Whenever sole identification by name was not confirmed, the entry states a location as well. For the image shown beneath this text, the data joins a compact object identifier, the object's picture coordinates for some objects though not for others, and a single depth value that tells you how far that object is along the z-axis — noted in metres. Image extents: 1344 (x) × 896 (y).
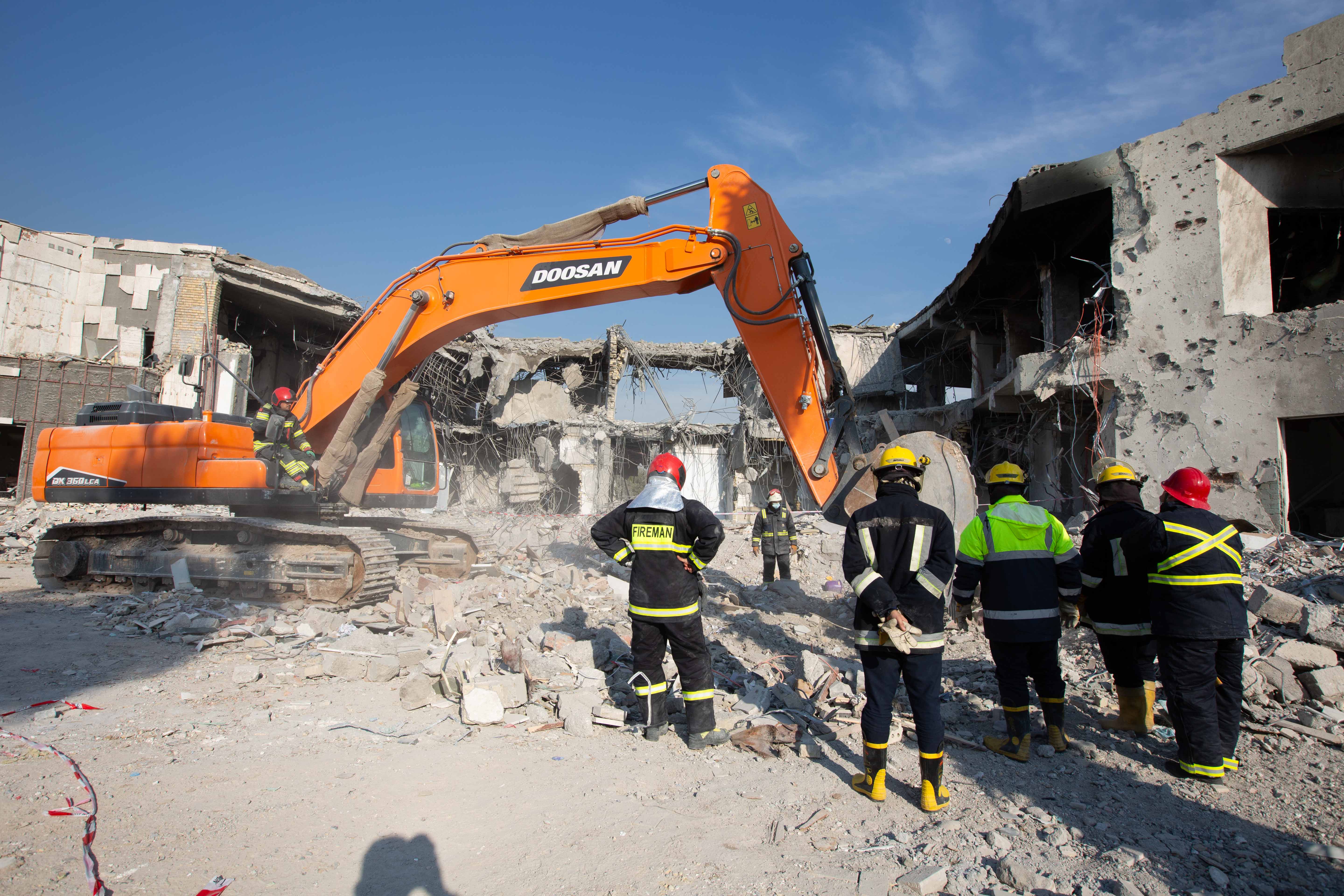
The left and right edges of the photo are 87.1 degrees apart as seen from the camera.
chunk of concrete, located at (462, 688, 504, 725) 4.34
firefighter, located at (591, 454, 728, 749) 4.14
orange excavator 5.48
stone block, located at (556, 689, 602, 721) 4.36
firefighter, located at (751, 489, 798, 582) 9.05
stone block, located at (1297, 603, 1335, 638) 5.00
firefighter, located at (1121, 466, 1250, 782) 3.60
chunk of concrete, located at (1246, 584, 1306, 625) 5.21
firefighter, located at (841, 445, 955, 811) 3.42
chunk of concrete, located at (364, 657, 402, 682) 5.09
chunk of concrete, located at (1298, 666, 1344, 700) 4.32
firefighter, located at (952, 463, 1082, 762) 3.95
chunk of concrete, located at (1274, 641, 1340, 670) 4.56
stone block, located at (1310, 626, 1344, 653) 4.86
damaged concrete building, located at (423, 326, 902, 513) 19.67
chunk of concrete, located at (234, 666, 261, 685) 4.96
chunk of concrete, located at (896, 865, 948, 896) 2.62
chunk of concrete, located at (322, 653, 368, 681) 5.18
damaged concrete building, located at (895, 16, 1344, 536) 7.54
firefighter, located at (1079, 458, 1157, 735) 4.19
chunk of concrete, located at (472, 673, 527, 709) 4.54
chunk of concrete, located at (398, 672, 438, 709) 4.55
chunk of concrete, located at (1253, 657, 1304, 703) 4.39
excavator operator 6.75
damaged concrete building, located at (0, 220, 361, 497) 15.46
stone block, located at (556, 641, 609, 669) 5.10
